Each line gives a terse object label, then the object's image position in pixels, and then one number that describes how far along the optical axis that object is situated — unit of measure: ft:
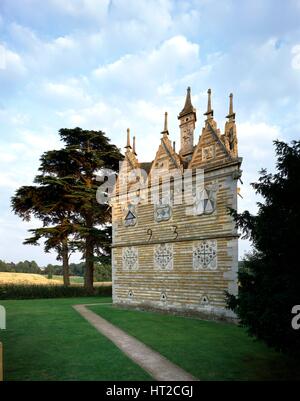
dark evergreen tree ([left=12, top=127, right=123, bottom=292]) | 97.71
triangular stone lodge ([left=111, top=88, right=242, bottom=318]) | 54.39
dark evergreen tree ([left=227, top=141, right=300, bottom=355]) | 22.57
